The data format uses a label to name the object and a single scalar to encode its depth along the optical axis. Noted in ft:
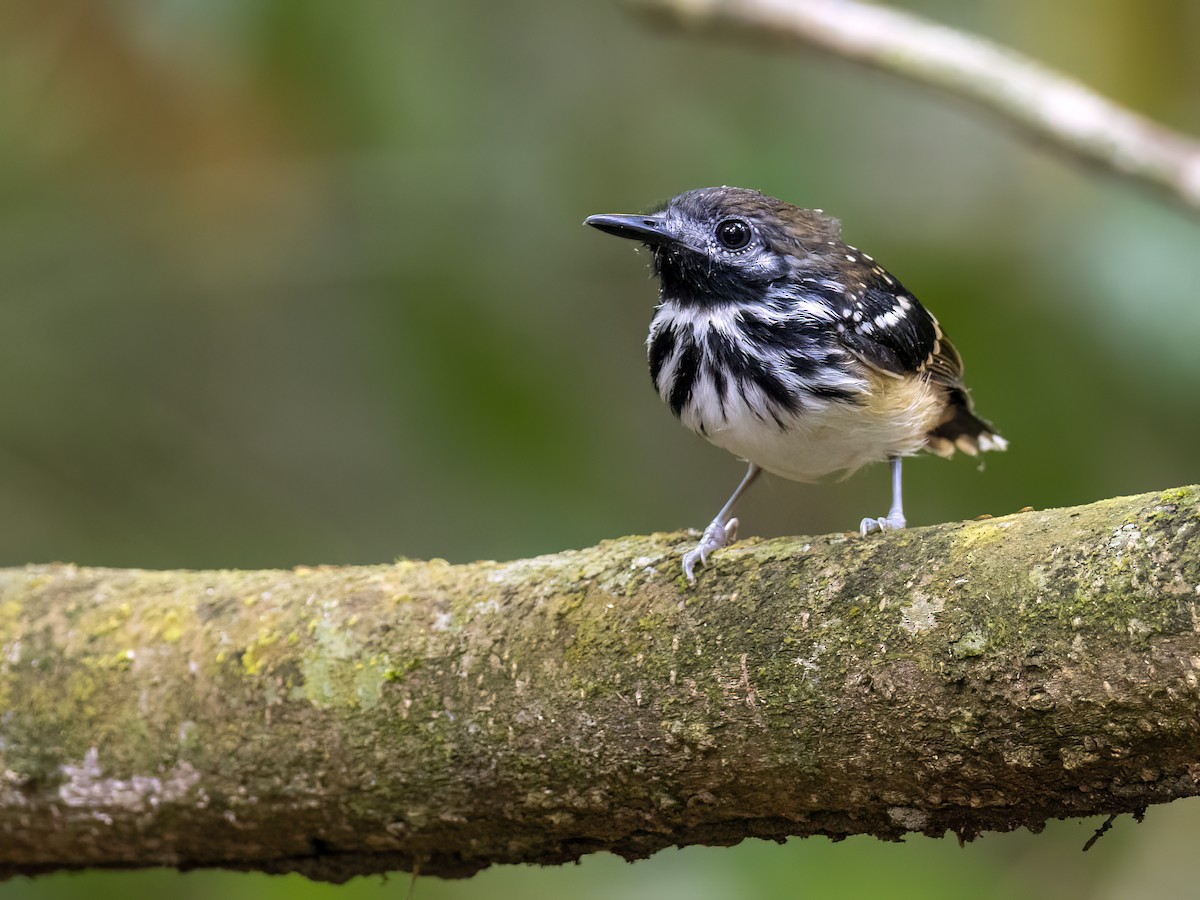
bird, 21.11
